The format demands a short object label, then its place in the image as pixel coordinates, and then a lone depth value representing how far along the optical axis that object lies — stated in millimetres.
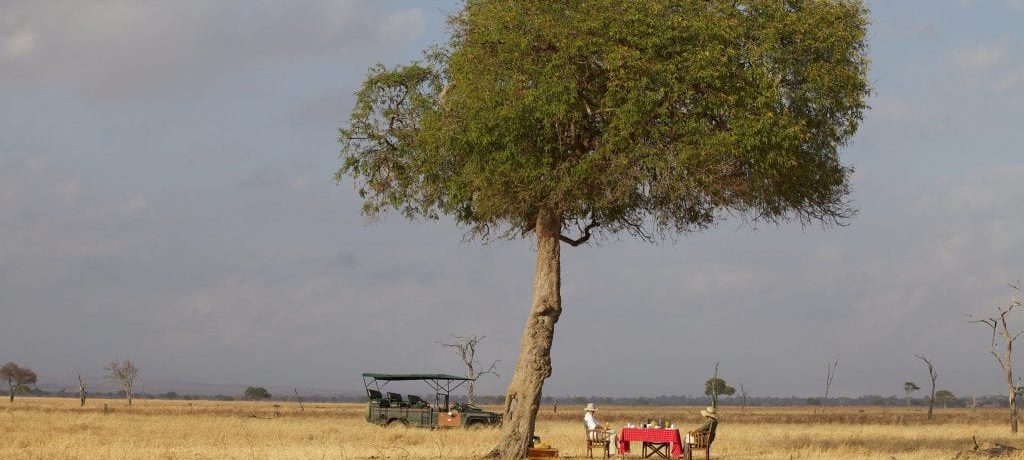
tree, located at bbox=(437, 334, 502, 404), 74625
